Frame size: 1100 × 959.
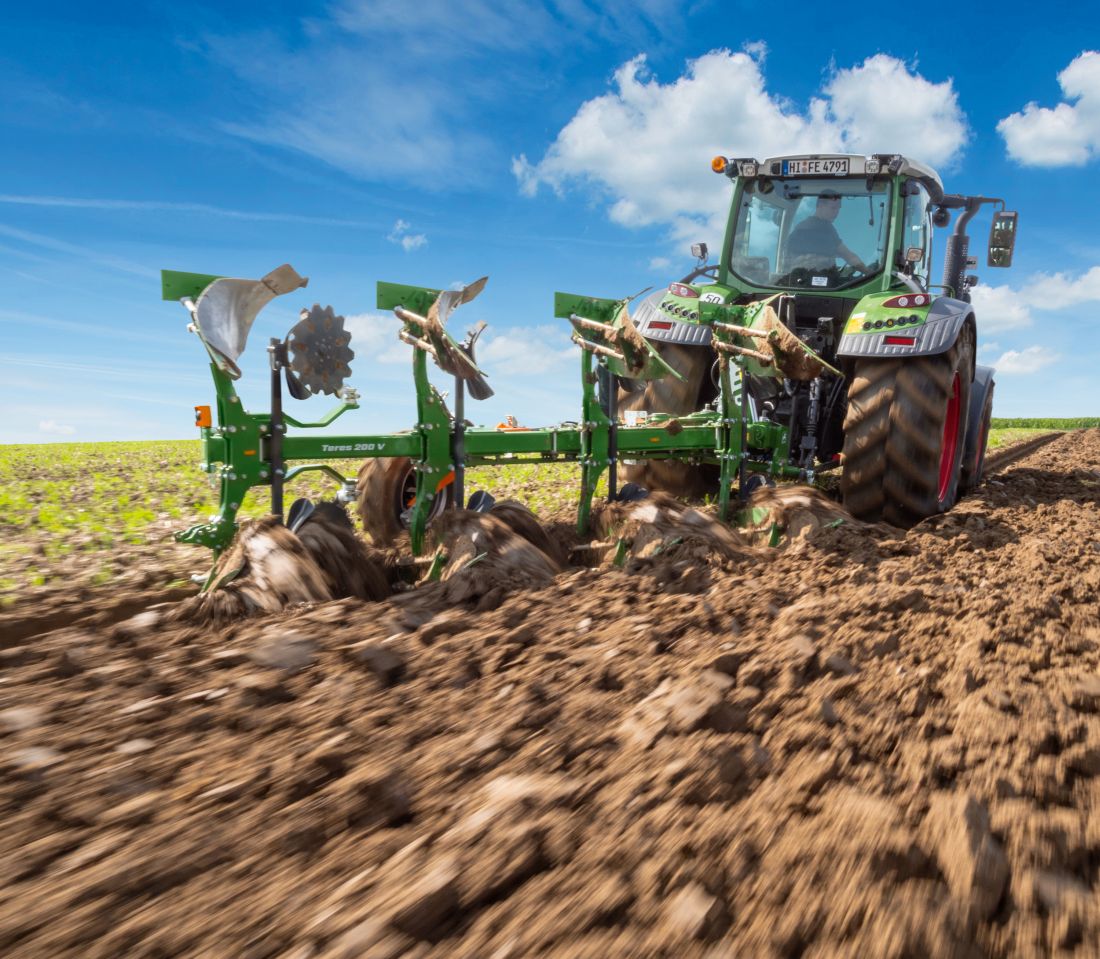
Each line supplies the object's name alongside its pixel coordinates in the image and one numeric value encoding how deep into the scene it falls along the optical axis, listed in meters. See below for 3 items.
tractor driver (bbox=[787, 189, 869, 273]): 6.63
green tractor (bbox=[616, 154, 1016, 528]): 5.57
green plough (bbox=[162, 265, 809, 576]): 3.53
